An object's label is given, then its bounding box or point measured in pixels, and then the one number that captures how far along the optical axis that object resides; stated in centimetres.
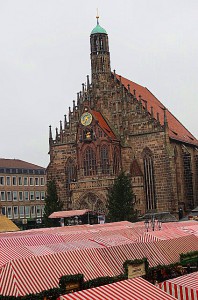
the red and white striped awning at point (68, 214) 4791
